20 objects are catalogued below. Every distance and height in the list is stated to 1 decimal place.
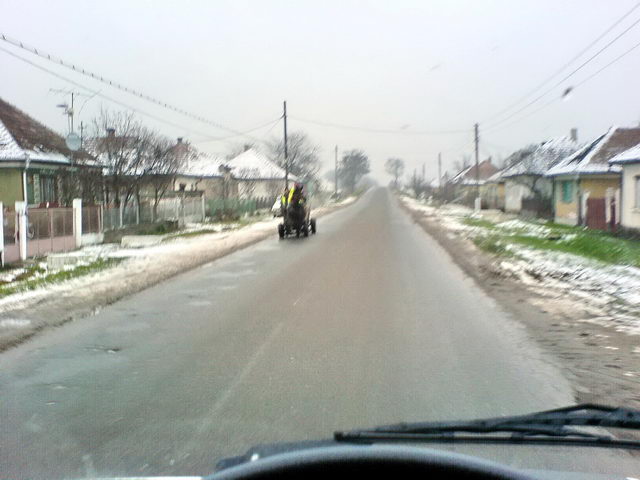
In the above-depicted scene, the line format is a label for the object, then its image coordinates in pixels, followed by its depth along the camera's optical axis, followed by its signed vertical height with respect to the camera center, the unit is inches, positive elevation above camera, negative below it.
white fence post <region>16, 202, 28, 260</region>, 724.7 -29.1
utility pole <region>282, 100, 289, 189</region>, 2030.5 +232.0
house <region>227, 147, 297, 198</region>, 2685.3 +105.1
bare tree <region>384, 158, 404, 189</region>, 7350.4 +328.4
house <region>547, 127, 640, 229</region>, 1227.2 +33.5
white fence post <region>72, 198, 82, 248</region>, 899.4 -26.3
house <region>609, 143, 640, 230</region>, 1027.3 +14.2
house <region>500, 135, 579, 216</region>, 1796.3 +57.1
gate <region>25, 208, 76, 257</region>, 761.0 -35.7
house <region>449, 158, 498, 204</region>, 3437.0 +111.8
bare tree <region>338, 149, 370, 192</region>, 6043.3 +261.0
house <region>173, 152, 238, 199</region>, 2176.4 +69.9
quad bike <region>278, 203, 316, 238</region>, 1051.9 -33.5
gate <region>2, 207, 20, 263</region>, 690.8 -36.4
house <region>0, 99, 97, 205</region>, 1050.7 +58.3
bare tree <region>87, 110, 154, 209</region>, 1162.0 +71.6
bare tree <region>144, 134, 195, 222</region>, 1238.3 +60.8
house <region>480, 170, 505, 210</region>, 2533.5 +19.3
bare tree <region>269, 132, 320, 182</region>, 3576.0 +212.1
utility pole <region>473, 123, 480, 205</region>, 2082.9 +174.2
